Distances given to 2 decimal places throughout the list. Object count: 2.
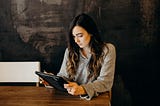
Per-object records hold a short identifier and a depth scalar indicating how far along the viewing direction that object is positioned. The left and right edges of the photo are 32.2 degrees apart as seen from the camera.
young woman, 2.08
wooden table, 1.88
